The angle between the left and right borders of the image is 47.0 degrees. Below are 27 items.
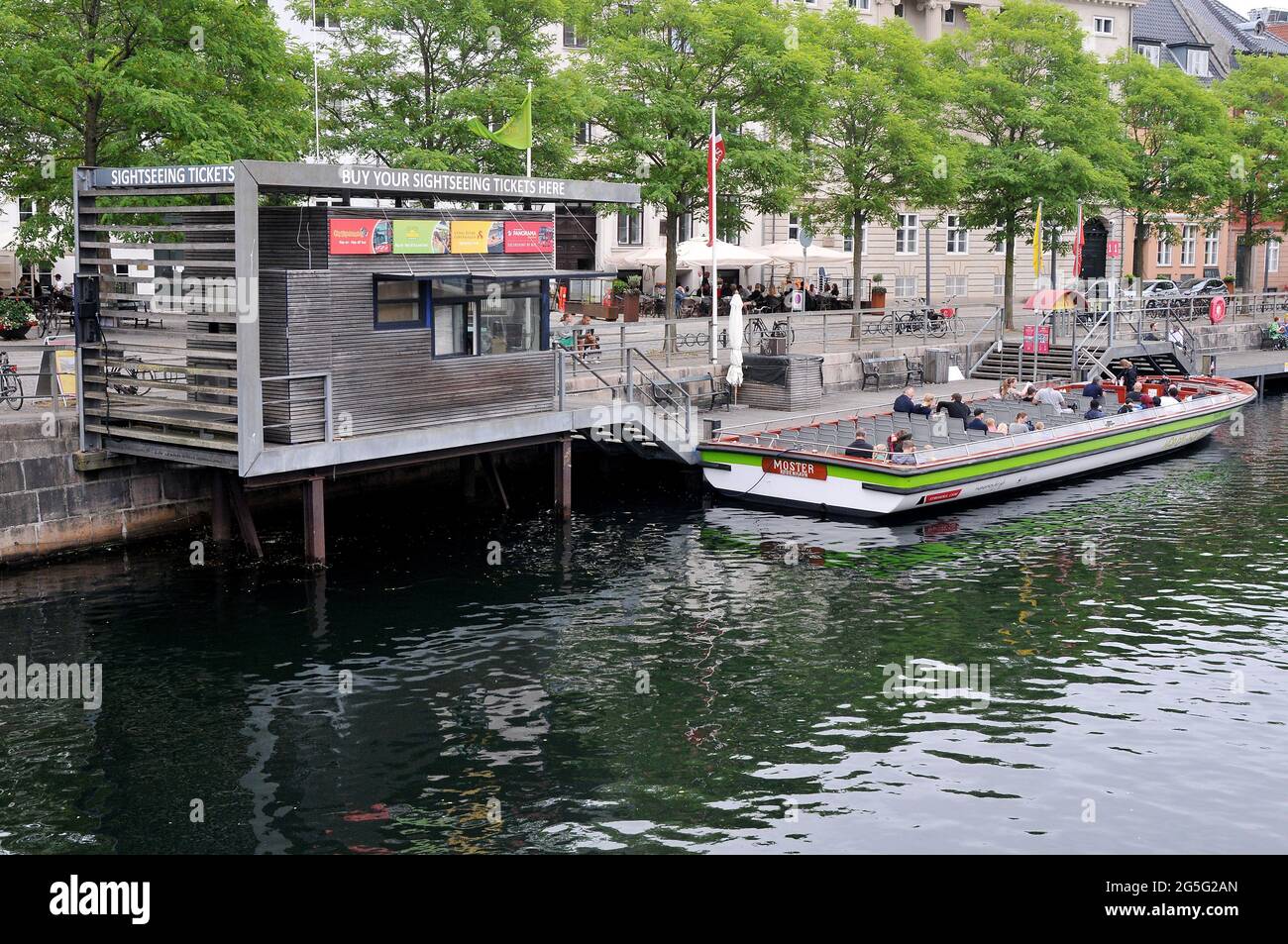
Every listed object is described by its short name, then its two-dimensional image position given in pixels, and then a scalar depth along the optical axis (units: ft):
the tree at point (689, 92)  120.37
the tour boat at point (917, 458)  92.58
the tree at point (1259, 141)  199.00
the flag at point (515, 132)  88.94
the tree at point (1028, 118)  157.89
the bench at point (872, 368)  131.23
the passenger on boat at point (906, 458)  92.22
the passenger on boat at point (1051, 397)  116.26
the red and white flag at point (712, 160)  106.73
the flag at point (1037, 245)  137.08
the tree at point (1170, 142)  185.26
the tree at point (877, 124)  140.36
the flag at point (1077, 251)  140.45
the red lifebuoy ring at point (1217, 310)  167.84
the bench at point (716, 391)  114.83
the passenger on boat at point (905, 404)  108.17
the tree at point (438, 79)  104.68
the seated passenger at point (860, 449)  93.35
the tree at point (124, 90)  84.12
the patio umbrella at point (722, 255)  137.90
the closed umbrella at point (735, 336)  110.11
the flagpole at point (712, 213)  106.83
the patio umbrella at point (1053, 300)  139.03
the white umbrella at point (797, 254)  171.63
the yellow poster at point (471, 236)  82.58
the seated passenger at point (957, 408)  107.34
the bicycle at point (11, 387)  82.23
